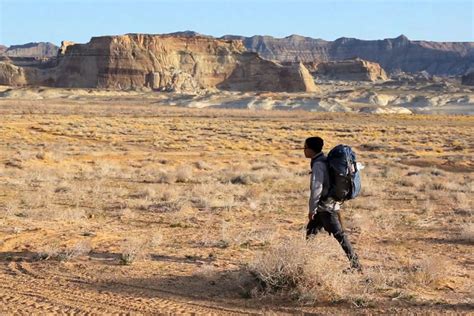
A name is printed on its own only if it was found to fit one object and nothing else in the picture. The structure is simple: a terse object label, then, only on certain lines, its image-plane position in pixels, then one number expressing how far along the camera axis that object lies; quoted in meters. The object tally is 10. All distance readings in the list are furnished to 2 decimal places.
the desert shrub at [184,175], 19.08
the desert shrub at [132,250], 7.98
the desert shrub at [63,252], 8.14
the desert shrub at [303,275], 6.52
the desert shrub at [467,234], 10.41
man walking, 6.89
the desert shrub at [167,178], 18.88
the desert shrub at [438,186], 18.26
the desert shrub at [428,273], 7.34
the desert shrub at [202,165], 22.83
